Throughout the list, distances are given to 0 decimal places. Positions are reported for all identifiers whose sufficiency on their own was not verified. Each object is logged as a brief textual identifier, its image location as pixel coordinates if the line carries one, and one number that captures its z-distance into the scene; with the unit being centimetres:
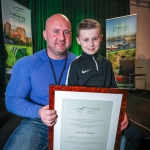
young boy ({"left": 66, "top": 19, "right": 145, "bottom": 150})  108
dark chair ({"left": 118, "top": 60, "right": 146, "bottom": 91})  512
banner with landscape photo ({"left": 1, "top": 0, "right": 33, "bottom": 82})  339
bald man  99
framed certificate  79
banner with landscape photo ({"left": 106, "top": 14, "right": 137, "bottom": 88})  508
